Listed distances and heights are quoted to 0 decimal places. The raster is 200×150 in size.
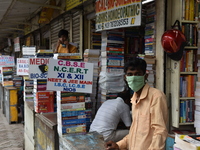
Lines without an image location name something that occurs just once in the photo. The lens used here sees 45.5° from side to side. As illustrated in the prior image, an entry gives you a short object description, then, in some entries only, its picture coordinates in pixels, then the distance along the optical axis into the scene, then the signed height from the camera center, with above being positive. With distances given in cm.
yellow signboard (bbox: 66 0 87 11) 627 +174
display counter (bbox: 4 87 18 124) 779 -132
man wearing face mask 177 -39
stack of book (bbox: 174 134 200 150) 119 -39
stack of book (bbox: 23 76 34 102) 478 -49
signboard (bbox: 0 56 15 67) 885 +17
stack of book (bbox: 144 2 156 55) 390 +61
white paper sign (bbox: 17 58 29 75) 505 -1
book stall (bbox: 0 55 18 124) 782 -87
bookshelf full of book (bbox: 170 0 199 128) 361 -10
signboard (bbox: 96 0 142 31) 368 +89
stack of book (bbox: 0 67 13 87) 839 -41
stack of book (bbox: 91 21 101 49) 671 +77
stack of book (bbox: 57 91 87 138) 266 -54
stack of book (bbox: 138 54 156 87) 383 -4
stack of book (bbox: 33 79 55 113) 371 -50
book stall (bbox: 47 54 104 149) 261 -30
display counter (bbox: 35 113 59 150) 287 -89
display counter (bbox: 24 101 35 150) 408 -109
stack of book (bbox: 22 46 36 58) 627 +38
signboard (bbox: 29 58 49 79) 374 -6
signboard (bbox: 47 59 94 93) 260 -12
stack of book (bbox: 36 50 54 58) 401 +21
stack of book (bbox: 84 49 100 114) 434 +7
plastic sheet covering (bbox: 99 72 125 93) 450 -32
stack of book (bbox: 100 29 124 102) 455 +22
